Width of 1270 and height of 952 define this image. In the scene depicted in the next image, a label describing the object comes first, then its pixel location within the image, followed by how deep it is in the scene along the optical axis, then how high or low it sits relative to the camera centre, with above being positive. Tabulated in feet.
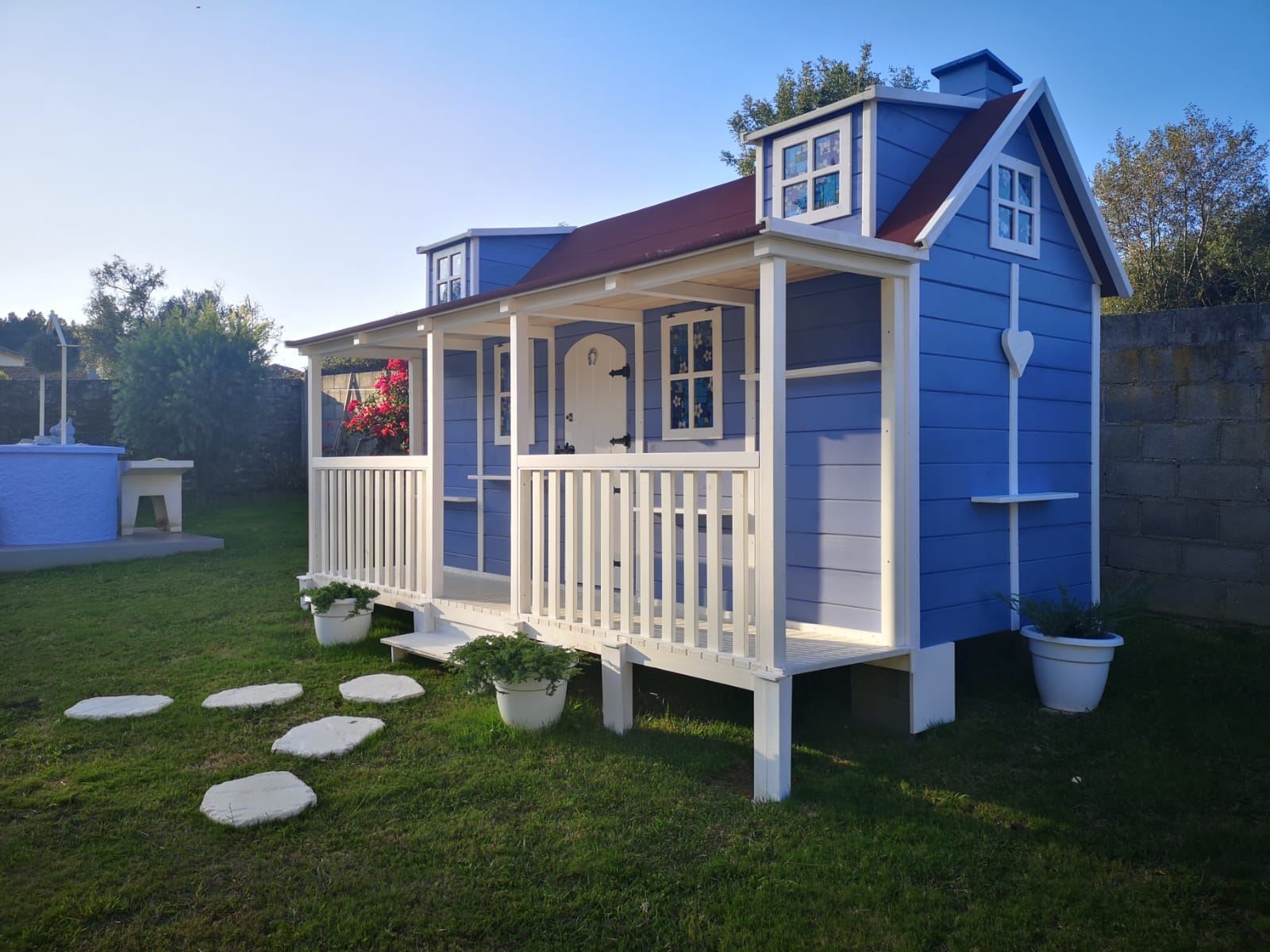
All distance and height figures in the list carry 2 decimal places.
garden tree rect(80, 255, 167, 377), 97.35 +18.27
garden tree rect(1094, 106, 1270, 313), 47.11 +14.06
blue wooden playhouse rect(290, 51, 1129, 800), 13.60 +0.97
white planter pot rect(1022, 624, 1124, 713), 15.43 -3.51
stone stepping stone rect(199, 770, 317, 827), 11.26 -4.30
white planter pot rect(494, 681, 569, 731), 14.34 -3.80
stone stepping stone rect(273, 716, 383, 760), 13.71 -4.24
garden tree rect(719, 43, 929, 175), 58.95 +24.94
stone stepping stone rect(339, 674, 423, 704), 16.40 -4.14
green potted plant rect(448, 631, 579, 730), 14.16 -3.30
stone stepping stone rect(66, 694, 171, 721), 15.31 -4.16
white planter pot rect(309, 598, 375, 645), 20.27 -3.60
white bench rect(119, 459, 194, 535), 35.12 -0.91
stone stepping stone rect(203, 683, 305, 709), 15.93 -4.14
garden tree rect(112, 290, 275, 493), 43.73 +3.59
